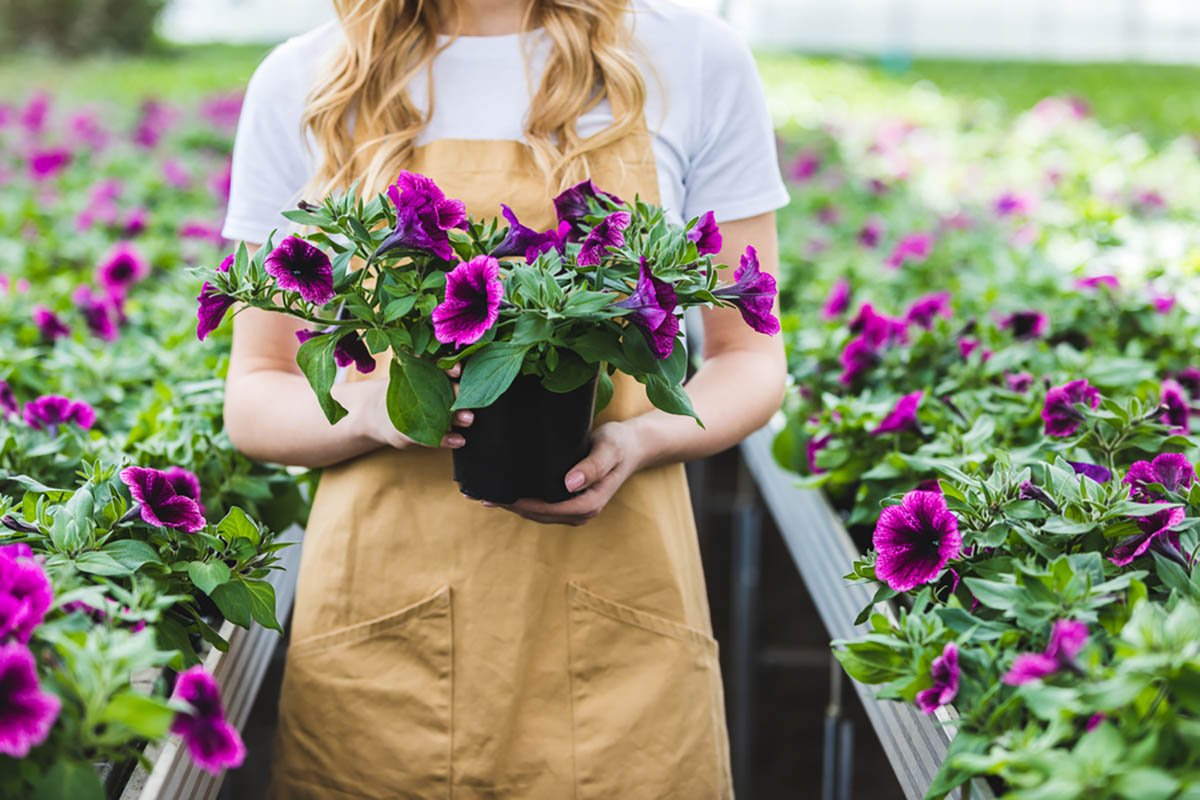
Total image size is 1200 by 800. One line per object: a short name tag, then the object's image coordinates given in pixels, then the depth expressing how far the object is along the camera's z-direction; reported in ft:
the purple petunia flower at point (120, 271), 8.57
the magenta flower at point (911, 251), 9.86
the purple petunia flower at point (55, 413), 5.60
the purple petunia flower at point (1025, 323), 7.18
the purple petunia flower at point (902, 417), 5.90
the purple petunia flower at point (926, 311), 7.23
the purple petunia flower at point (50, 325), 7.33
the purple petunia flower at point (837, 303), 8.23
